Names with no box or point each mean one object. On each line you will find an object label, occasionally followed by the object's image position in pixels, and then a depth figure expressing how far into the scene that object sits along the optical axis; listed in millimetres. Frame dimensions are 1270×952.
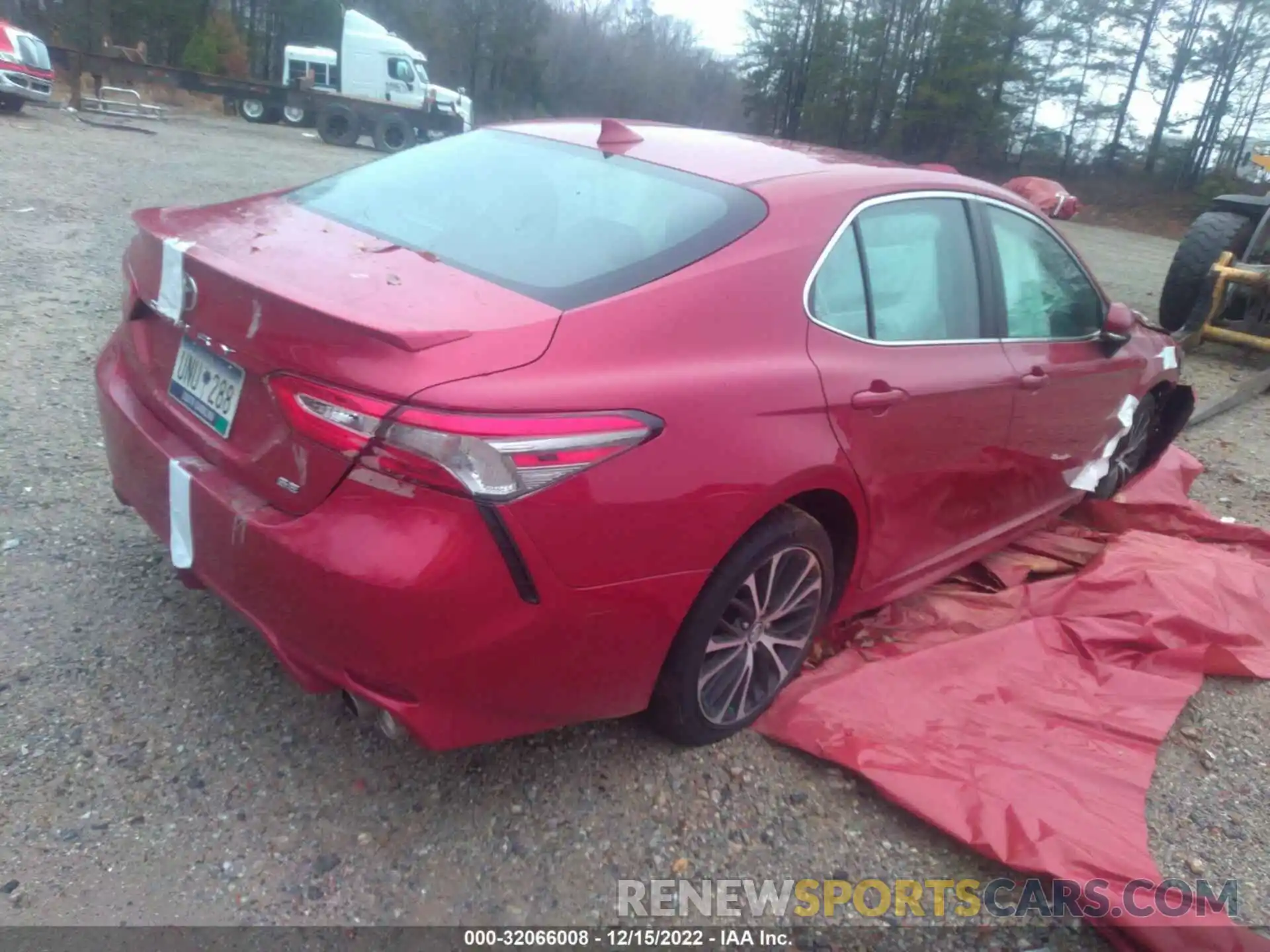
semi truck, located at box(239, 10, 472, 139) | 29188
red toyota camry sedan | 1947
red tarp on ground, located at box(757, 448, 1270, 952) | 2500
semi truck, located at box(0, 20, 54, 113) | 16609
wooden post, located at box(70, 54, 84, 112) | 21203
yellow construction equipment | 8422
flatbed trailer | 26891
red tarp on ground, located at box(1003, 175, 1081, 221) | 19578
